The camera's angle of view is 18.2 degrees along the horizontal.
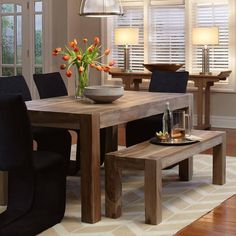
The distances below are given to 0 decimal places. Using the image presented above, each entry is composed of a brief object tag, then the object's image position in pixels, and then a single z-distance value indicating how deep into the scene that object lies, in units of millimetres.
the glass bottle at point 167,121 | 5550
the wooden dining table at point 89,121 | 4867
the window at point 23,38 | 11397
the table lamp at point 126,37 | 9949
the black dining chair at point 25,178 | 4419
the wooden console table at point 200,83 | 9333
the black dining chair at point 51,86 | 6901
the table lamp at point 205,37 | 9291
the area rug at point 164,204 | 4738
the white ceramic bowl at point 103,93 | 5640
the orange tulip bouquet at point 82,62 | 6030
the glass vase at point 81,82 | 6142
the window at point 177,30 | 9773
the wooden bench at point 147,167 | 4806
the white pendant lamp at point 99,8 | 6225
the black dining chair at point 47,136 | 6521
